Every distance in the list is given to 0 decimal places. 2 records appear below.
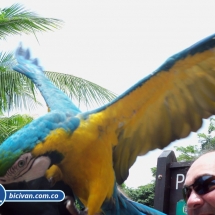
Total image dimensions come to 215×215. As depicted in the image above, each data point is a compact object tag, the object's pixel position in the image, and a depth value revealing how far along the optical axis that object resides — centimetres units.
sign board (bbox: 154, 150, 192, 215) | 208
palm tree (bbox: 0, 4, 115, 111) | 343
